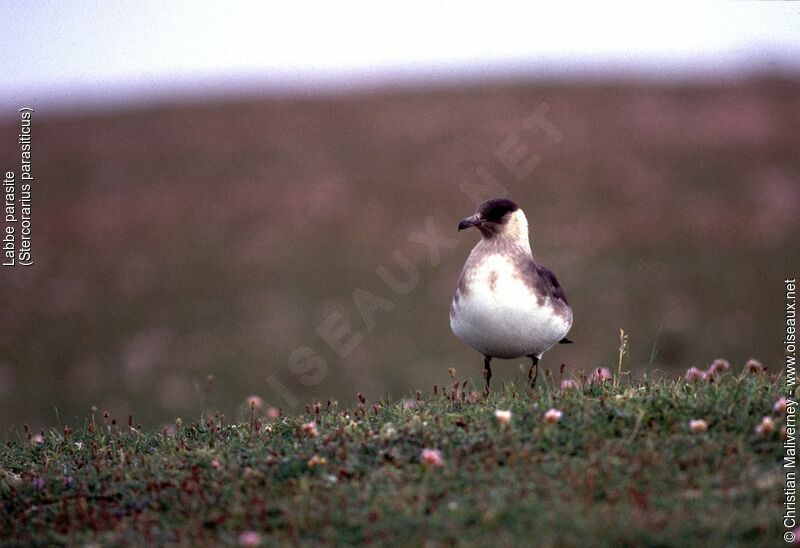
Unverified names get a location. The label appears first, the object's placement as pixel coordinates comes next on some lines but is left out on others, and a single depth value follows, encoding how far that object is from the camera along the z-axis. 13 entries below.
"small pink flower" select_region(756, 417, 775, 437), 11.82
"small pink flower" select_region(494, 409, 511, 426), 12.56
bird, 14.80
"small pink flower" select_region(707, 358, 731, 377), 15.07
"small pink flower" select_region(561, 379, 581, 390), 14.34
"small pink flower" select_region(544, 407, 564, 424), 12.38
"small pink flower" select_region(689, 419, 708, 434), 12.06
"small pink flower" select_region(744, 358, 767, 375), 14.65
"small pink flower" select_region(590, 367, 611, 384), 14.71
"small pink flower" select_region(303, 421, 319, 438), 13.12
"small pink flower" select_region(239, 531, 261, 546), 9.95
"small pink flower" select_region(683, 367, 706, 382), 14.77
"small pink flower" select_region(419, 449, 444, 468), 11.66
